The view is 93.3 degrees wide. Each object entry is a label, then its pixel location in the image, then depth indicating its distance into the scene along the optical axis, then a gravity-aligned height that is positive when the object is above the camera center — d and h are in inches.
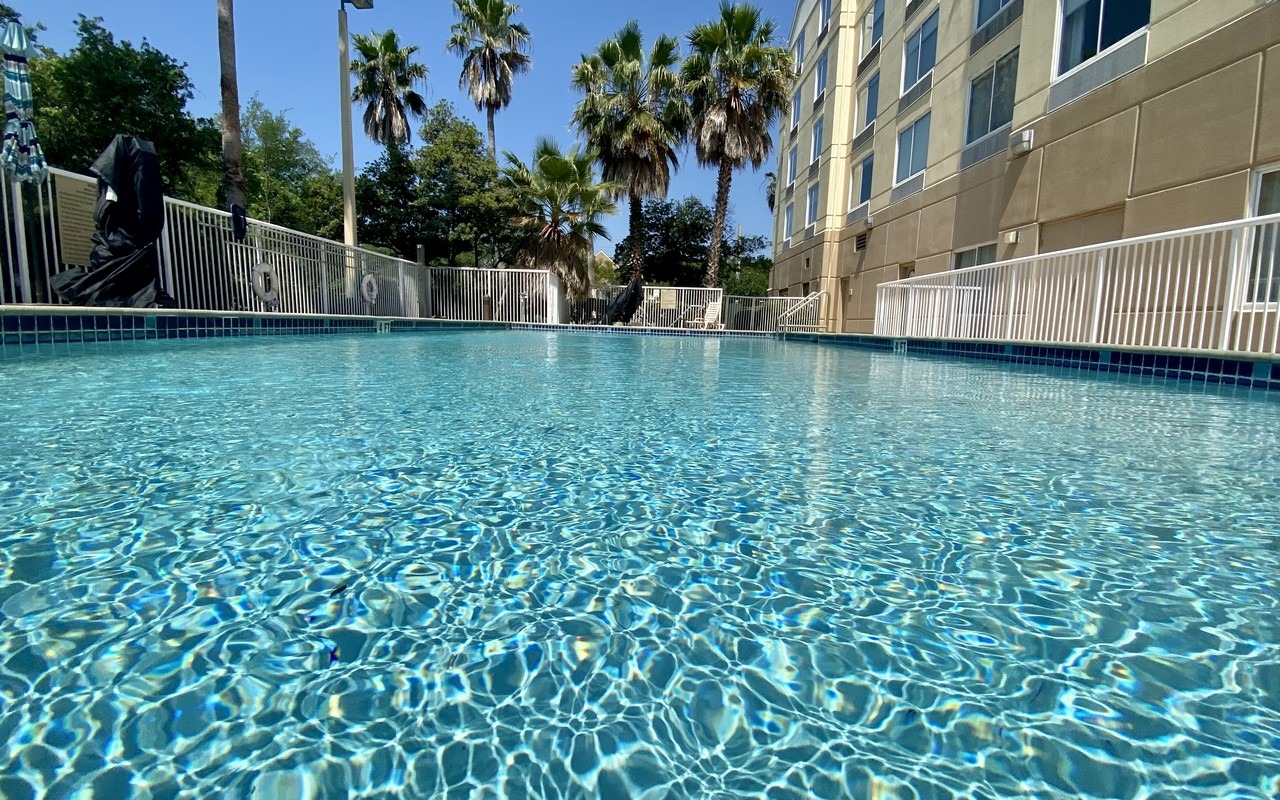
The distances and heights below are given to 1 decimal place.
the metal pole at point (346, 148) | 520.4 +157.2
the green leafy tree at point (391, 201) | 783.7 +165.6
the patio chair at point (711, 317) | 784.3 +23.4
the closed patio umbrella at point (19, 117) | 227.6 +77.7
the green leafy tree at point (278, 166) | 1038.9 +311.2
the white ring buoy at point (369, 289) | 530.2 +34.7
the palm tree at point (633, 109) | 708.7 +267.0
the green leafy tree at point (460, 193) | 759.7 +172.6
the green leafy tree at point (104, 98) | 595.2 +227.0
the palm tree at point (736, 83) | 685.3 +291.6
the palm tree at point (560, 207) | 684.1 +144.8
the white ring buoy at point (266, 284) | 378.2 +26.8
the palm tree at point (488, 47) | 772.6 +367.7
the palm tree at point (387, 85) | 792.3 +326.5
